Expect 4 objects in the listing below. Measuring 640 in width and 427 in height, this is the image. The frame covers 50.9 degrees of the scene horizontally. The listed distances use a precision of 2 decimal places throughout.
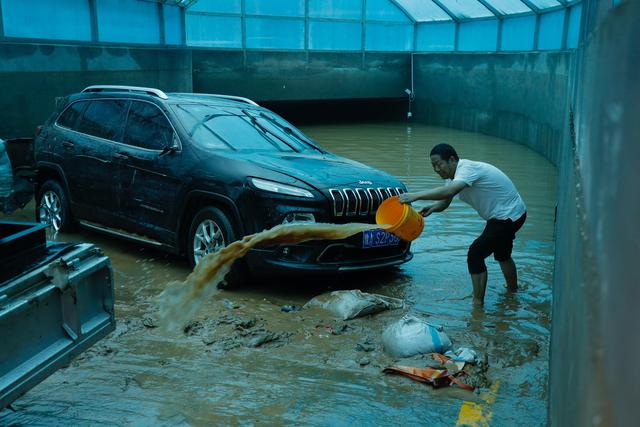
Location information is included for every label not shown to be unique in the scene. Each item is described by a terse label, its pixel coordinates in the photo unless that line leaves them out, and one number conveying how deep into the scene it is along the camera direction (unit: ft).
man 19.75
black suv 19.83
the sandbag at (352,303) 18.52
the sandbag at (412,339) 15.78
